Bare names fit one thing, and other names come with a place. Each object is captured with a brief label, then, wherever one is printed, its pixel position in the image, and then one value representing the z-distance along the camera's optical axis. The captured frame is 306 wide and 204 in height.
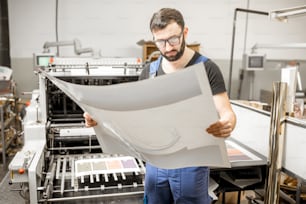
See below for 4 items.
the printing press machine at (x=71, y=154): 1.61
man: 1.24
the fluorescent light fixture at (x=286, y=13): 1.75
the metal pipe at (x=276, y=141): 1.77
